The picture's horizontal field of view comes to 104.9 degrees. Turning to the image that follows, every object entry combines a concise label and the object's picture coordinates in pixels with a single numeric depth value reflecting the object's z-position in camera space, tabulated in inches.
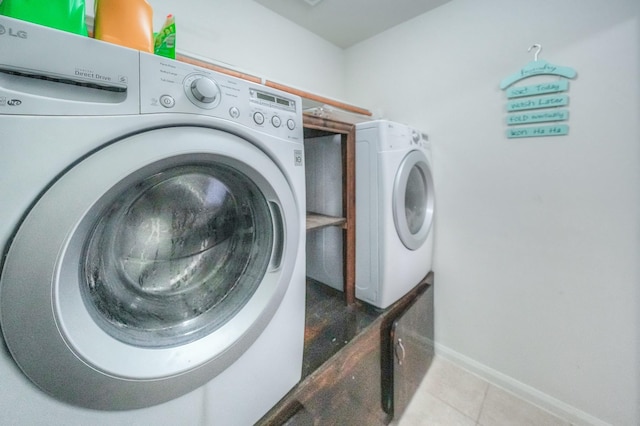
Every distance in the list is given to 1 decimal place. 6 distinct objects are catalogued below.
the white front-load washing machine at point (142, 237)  13.9
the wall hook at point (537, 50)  44.6
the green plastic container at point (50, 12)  17.3
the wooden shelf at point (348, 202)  44.1
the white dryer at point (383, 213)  42.4
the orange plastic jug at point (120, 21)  21.9
